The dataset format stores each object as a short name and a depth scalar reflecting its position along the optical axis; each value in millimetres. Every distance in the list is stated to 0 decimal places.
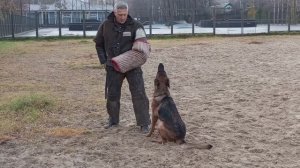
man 6629
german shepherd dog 5980
